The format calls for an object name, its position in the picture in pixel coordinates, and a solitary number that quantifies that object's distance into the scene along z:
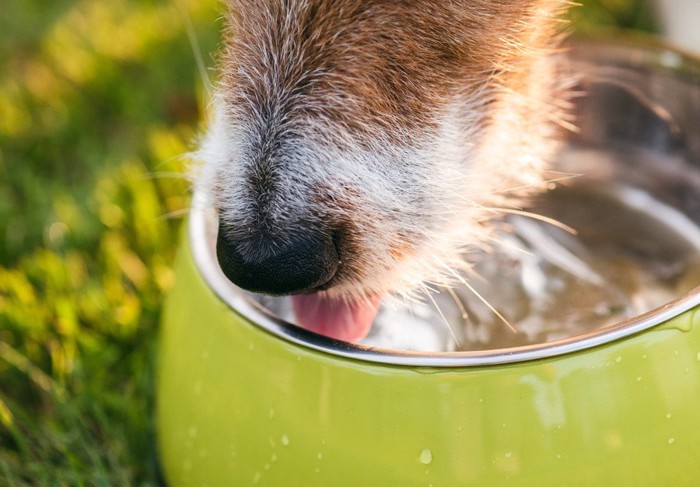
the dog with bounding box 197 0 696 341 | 0.32
